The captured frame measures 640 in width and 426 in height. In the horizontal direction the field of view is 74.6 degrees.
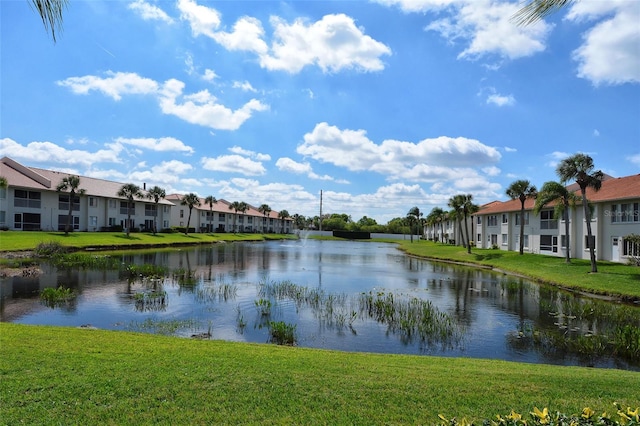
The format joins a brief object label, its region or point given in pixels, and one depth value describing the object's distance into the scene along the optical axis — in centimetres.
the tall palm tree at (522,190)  4679
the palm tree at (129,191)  6812
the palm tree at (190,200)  8675
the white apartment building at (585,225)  3366
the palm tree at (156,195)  7625
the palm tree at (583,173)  3059
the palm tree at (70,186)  5517
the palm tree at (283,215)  14412
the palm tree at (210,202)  9906
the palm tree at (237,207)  11631
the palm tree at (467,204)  5921
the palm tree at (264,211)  13175
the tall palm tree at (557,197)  3512
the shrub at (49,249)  3650
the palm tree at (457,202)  5925
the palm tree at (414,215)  11106
